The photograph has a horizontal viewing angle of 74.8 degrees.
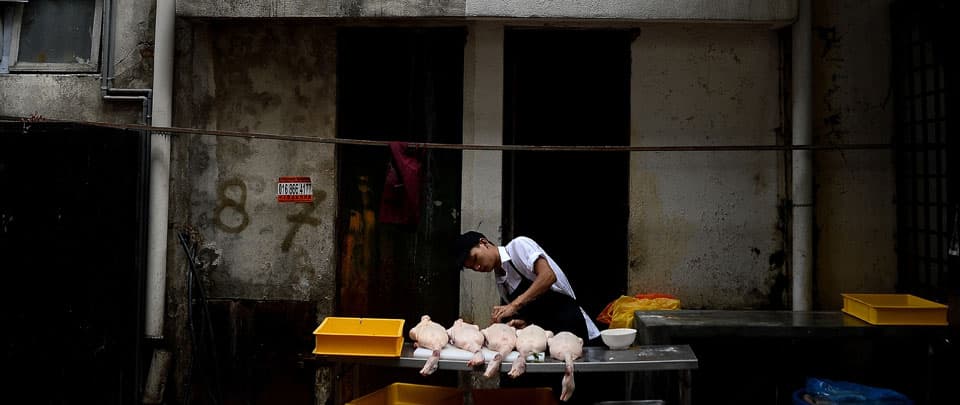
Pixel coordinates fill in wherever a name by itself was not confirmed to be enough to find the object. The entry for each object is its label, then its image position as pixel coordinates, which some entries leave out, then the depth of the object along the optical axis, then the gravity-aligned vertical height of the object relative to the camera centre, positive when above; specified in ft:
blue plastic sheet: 16.93 -4.42
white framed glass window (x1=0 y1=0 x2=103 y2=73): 23.18 +6.89
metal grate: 19.06 +2.80
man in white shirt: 15.97 -1.52
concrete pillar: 21.95 +2.07
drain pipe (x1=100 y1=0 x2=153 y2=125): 22.38 +4.87
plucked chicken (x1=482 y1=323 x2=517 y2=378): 13.42 -2.58
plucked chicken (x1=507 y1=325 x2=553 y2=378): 13.48 -2.59
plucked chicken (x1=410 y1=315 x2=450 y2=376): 13.64 -2.59
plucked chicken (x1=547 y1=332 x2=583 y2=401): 13.52 -2.72
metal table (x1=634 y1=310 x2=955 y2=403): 16.83 -3.64
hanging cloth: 20.20 +1.23
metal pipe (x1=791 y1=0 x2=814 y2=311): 20.66 +2.24
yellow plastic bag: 19.99 -2.52
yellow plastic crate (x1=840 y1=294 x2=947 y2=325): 16.72 -2.13
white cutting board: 13.84 -2.86
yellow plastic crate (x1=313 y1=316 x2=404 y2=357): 13.92 -2.59
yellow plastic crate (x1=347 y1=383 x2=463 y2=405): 15.78 -4.30
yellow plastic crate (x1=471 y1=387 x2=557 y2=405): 15.85 -4.27
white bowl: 14.74 -2.57
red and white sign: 22.39 +1.22
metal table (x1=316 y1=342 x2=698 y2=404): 13.60 -2.94
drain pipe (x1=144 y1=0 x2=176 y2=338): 21.94 +1.73
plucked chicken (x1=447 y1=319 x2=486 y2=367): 14.12 -2.59
